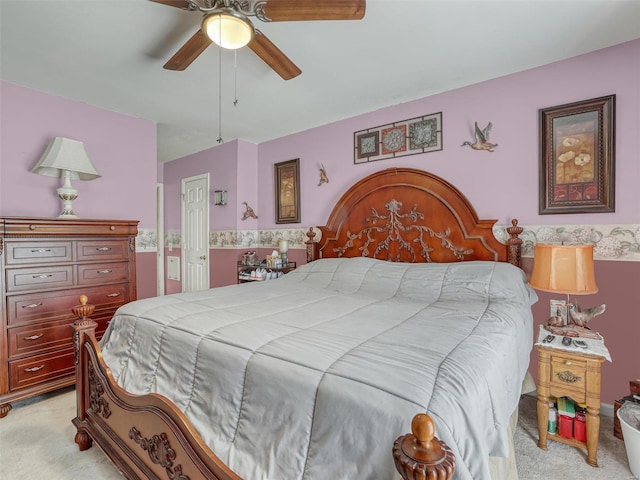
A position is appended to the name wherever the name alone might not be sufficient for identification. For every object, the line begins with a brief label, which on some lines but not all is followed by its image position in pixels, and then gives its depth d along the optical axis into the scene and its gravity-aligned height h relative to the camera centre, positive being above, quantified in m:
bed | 0.88 -0.48
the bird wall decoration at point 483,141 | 2.65 +0.77
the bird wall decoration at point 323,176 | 3.64 +0.66
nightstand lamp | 1.83 -0.23
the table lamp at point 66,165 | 2.63 +0.60
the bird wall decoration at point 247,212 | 4.27 +0.30
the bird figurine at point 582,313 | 1.93 -0.51
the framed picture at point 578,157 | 2.17 +0.53
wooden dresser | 2.26 -0.42
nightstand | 1.72 -0.86
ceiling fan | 1.49 +1.06
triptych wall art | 2.94 +0.93
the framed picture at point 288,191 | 3.92 +0.55
